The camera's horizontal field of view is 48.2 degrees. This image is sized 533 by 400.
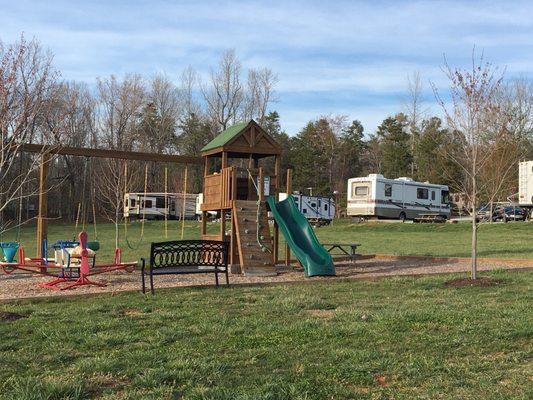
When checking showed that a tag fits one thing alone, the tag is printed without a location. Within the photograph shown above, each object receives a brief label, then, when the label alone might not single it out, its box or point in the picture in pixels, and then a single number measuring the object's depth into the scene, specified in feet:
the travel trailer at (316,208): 119.34
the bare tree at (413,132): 183.05
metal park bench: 30.50
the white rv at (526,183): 105.60
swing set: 32.79
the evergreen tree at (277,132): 187.21
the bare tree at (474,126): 33.04
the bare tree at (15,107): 26.08
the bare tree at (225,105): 178.70
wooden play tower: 41.06
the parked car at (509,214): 118.52
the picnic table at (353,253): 47.91
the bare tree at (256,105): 181.37
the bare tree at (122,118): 170.50
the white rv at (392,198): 116.26
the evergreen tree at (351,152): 200.03
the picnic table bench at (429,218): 116.47
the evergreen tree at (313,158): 175.52
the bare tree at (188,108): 186.91
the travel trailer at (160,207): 144.15
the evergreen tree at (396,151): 182.60
